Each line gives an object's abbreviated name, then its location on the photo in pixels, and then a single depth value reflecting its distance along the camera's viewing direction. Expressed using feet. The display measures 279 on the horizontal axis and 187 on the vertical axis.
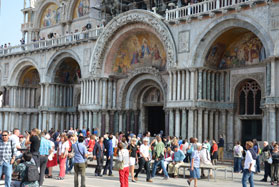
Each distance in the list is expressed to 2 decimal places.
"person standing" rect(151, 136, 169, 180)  55.11
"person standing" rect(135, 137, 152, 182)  52.65
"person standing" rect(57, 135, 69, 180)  51.80
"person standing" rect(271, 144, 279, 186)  52.95
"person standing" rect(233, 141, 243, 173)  64.49
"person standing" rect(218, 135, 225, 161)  76.13
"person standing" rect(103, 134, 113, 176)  57.41
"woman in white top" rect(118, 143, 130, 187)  42.70
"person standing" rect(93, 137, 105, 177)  56.18
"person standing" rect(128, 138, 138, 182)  51.31
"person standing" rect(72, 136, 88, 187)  41.88
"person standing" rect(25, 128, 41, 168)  41.16
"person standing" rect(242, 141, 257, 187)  42.27
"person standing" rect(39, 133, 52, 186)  44.24
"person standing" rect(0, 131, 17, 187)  38.58
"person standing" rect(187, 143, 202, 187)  46.35
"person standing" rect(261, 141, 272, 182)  55.72
